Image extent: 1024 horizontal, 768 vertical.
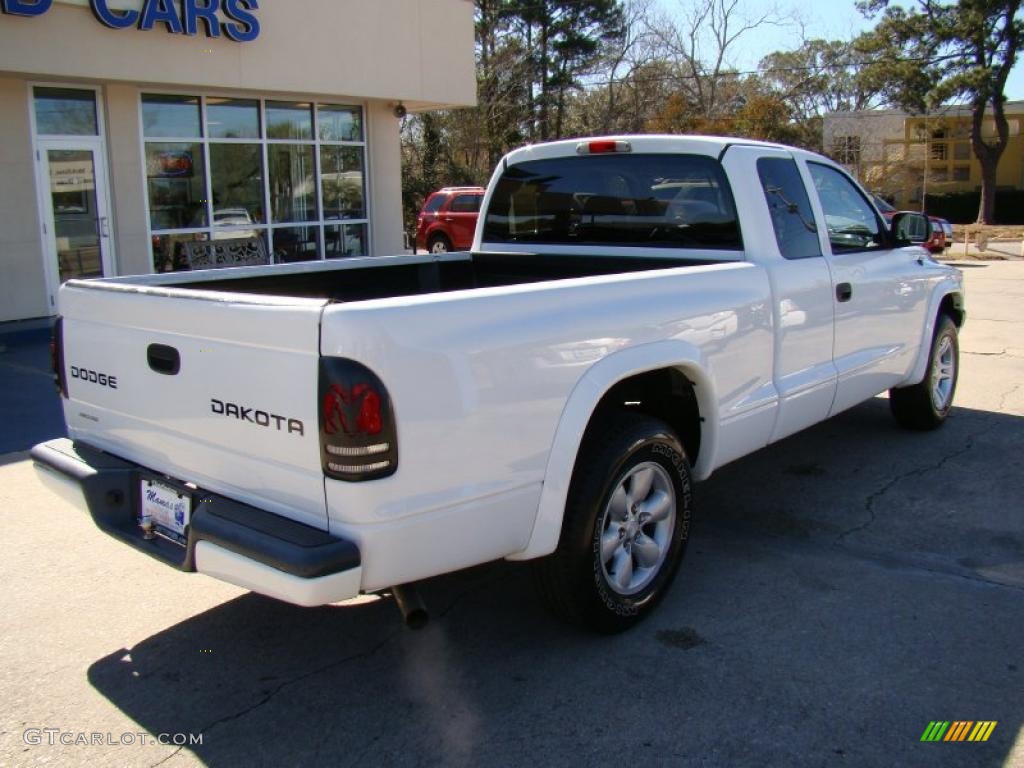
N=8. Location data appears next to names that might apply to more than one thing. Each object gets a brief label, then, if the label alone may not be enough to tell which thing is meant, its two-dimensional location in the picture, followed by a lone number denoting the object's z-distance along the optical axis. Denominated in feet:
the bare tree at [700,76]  158.30
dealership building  38.22
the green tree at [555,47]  140.56
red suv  69.21
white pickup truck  9.26
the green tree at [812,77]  169.89
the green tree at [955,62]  120.37
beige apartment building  147.64
